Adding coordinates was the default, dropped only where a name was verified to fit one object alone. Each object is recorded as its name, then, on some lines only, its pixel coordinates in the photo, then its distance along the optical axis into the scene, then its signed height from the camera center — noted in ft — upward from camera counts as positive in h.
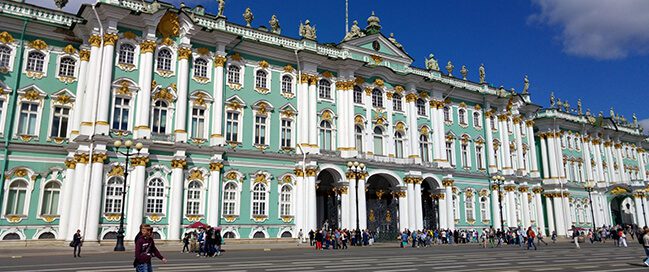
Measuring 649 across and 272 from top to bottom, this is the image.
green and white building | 99.19 +24.40
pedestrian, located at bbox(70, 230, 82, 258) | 73.32 -0.81
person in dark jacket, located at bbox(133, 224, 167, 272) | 33.40 -1.04
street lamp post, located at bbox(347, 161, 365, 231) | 115.44 +15.05
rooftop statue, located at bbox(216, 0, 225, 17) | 121.40 +53.93
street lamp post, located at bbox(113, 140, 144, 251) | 84.94 +0.01
